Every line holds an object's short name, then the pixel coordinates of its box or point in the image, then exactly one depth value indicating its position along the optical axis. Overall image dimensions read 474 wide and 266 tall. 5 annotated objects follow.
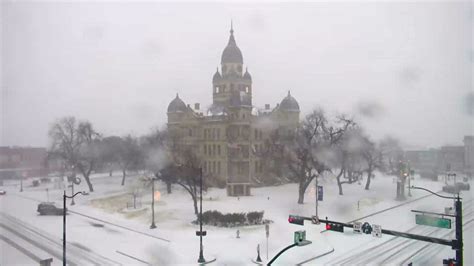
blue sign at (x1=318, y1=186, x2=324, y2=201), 29.75
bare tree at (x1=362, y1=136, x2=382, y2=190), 46.08
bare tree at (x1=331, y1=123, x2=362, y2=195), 43.75
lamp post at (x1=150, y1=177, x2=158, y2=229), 28.59
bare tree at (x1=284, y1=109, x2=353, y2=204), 36.84
